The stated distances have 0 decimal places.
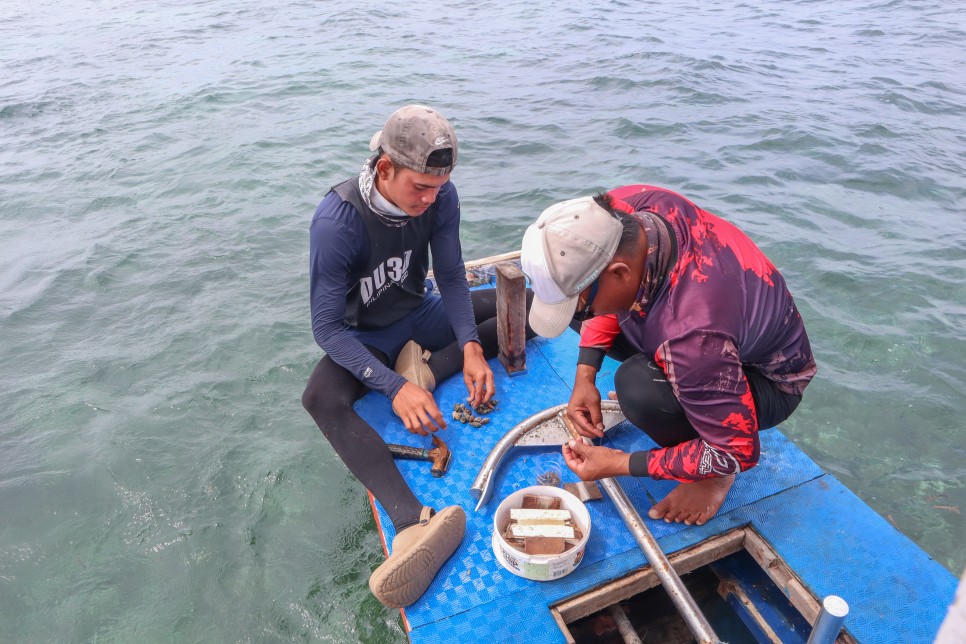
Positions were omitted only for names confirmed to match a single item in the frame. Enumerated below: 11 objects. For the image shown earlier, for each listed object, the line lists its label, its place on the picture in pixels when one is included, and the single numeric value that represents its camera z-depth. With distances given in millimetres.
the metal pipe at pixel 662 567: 2020
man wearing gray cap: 2465
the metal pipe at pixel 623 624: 2322
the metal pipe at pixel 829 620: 1479
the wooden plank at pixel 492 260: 4125
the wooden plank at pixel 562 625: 2124
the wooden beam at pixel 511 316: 3020
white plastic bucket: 2221
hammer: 2838
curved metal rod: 2648
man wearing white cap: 1851
